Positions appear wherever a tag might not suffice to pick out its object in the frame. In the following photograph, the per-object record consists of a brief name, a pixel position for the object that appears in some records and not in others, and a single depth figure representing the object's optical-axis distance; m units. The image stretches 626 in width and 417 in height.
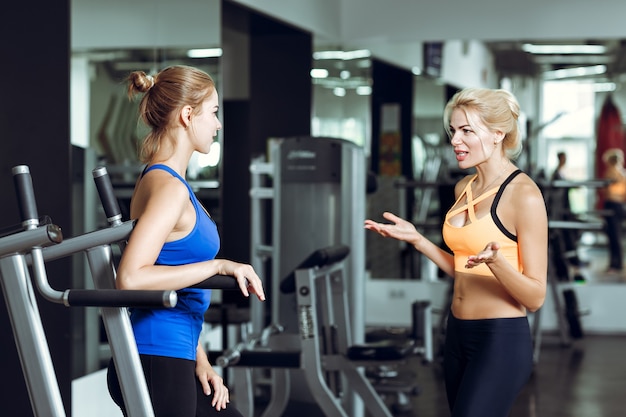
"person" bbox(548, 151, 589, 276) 7.70
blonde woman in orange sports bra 2.55
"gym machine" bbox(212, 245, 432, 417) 4.15
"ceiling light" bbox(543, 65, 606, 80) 8.35
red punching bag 8.39
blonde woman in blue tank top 1.96
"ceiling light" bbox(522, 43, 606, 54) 8.13
